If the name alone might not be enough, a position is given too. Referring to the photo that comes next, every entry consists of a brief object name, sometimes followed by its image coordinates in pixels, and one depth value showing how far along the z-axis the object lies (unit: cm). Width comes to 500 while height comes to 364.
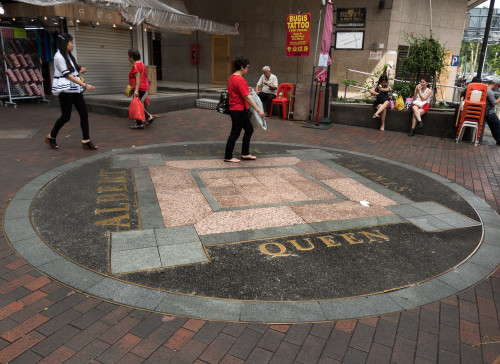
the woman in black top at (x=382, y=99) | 1078
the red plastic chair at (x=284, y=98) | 1198
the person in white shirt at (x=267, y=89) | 1205
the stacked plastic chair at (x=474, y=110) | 938
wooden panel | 2017
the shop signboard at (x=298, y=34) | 1088
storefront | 1153
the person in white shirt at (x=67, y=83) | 647
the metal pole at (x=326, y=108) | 1103
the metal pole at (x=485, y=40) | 1066
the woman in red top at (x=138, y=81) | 908
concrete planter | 1022
